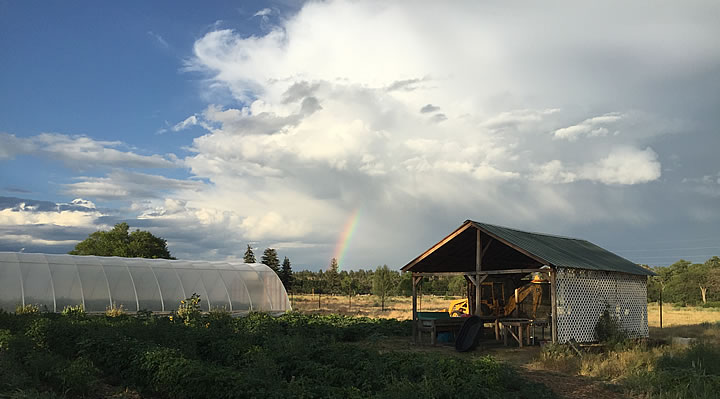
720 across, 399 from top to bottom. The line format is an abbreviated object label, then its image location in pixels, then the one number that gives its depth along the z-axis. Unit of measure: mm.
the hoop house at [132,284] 23594
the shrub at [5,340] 12243
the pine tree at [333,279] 67150
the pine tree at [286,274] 61403
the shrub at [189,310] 20531
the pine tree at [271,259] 62425
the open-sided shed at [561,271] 17172
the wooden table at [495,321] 18759
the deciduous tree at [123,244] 46500
